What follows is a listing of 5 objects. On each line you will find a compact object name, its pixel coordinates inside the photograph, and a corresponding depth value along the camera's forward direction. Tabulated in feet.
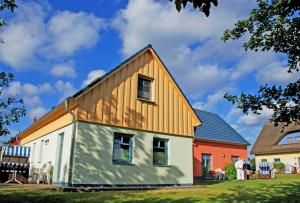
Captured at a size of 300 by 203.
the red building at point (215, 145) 92.27
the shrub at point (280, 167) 117.61
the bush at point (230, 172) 80.69
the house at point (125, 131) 44.11
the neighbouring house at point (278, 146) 122.11
